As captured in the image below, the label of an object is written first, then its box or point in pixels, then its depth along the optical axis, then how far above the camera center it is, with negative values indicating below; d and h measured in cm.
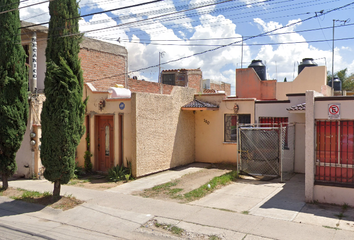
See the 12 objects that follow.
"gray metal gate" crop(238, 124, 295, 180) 1120 -135
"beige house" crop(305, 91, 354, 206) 781 -93
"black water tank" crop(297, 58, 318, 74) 2028 +337
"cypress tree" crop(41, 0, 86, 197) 822 +49
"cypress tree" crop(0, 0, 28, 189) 953 +79
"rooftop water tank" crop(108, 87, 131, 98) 1204 +85
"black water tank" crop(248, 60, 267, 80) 1997 +294
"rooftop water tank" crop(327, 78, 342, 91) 2504 +238
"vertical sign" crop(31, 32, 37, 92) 1200 +222
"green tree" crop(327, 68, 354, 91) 3484 +407
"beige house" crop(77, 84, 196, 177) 1135 -60
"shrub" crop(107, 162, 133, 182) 1104 -215
